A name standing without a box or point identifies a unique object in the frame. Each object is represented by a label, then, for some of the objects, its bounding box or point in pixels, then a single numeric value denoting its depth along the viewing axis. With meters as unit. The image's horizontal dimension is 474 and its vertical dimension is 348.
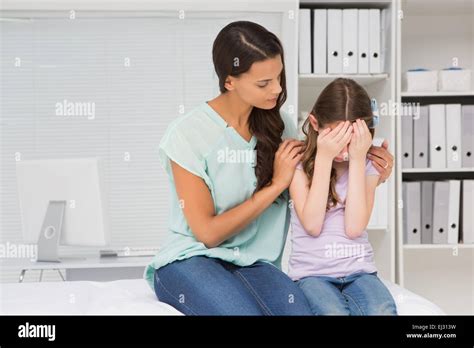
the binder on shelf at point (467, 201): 2.60
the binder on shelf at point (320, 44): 2.59
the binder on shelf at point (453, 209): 2.59
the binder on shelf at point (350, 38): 2.60
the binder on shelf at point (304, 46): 2.58
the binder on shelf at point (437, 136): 2.59
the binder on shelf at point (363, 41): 2.60
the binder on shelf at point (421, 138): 2.59
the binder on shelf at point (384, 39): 2.59
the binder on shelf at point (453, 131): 2.60
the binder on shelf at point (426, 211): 2.60
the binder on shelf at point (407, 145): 2.59
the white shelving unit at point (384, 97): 2.56
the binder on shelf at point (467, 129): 2.60
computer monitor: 2.29
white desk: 2.23
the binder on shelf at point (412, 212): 2.58
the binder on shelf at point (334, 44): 2.59
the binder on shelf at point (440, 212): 2.59
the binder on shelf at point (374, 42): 2.60
